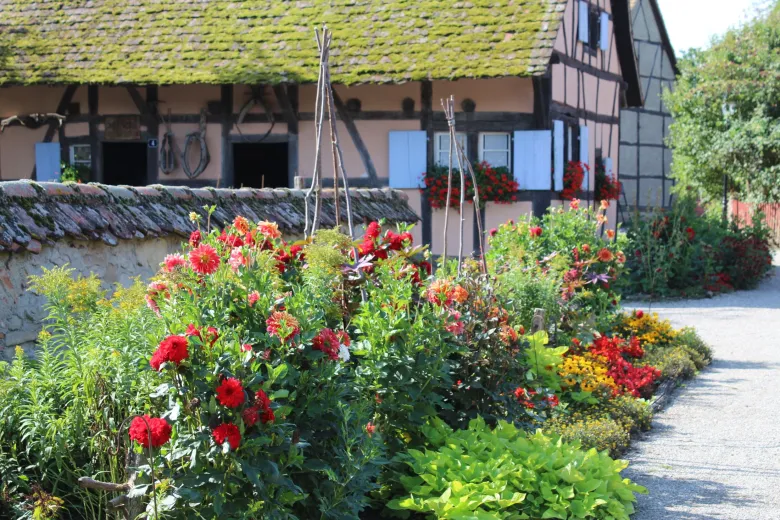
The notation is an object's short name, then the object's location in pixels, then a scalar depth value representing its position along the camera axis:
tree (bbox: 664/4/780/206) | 23.47
